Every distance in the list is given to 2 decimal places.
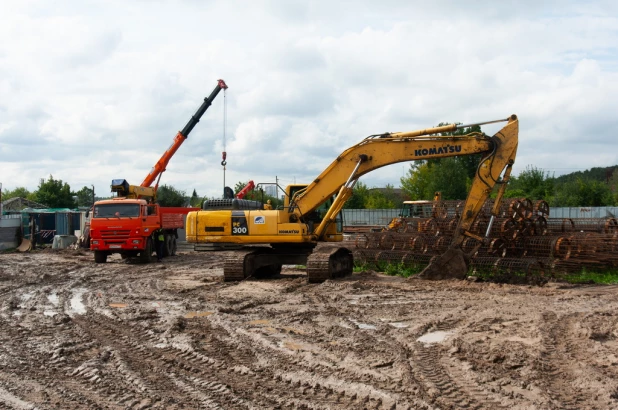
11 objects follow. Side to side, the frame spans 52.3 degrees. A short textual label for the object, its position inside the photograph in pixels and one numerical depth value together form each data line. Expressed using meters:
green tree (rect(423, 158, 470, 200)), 60.81
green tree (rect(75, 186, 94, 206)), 81.15
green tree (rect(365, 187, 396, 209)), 63.69
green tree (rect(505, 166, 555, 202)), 53.47
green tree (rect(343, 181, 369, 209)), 65.36
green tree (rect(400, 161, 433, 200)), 66.12
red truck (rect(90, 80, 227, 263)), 21.97
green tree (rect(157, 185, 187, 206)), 61.72
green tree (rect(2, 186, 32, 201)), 103.86
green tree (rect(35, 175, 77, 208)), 74.69
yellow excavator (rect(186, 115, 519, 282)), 14.55
